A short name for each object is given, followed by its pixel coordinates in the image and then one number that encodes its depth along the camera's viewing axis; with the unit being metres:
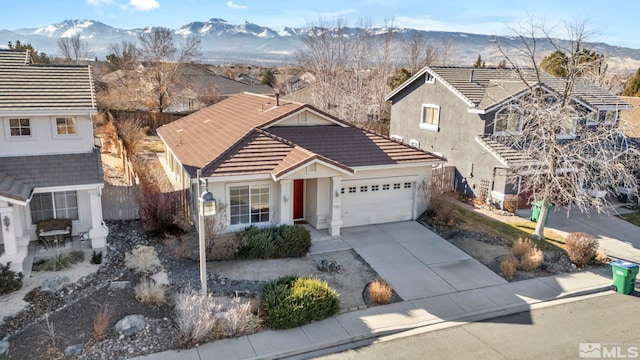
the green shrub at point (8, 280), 12.71
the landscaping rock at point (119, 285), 13.13
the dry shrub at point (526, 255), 16.02
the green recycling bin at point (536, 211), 21.12
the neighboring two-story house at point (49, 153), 15.15
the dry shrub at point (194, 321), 10.88
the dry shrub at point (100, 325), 10.89
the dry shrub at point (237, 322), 11.28
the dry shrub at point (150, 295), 12.30
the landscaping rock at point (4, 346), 10.29
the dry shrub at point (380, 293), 13.27
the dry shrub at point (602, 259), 17.00
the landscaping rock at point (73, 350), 10.26
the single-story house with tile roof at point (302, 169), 17.09
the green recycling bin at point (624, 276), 14.61
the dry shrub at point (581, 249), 16.66
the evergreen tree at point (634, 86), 44.23
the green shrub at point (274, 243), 15.83
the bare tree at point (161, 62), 48.62
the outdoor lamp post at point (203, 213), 10.81
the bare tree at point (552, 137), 17.67
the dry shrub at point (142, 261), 14.27
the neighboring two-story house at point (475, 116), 22.97
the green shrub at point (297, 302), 11.79
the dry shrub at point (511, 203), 22.25
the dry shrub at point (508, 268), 15.34
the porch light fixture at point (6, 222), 13.51
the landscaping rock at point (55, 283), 13.00
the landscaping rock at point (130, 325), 11.09
